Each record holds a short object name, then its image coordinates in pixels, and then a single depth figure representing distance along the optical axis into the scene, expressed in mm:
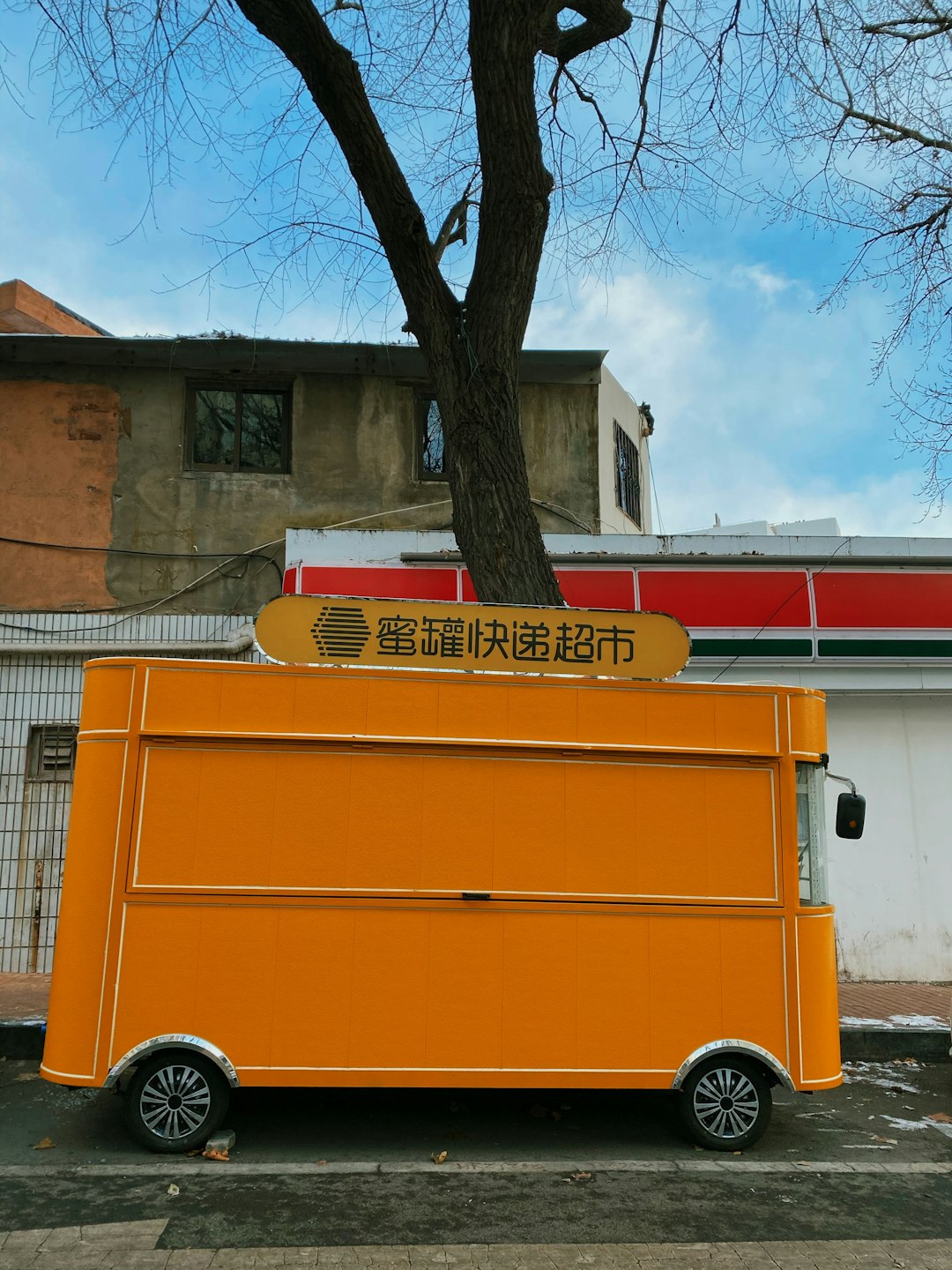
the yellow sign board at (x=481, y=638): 6043
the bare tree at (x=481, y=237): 7707
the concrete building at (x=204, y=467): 11188
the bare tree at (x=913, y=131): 10242
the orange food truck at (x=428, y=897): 5629
